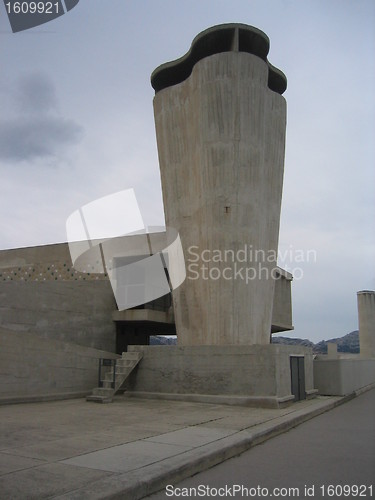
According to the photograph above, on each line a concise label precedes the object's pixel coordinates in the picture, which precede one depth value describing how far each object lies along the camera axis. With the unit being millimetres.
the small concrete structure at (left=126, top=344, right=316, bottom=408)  12820
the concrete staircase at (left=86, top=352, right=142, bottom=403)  13779
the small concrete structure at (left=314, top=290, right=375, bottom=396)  17531
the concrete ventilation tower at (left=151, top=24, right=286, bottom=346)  16031
